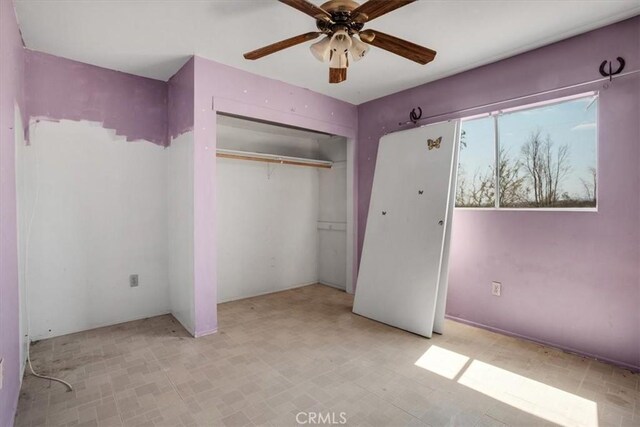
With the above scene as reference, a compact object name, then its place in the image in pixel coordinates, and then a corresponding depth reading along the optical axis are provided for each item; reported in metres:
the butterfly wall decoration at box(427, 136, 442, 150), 3.12
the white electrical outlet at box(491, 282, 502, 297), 2.94
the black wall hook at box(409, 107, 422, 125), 3.53
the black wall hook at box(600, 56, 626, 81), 2.30
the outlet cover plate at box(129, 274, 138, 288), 3.25
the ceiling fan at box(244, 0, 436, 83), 1.72
